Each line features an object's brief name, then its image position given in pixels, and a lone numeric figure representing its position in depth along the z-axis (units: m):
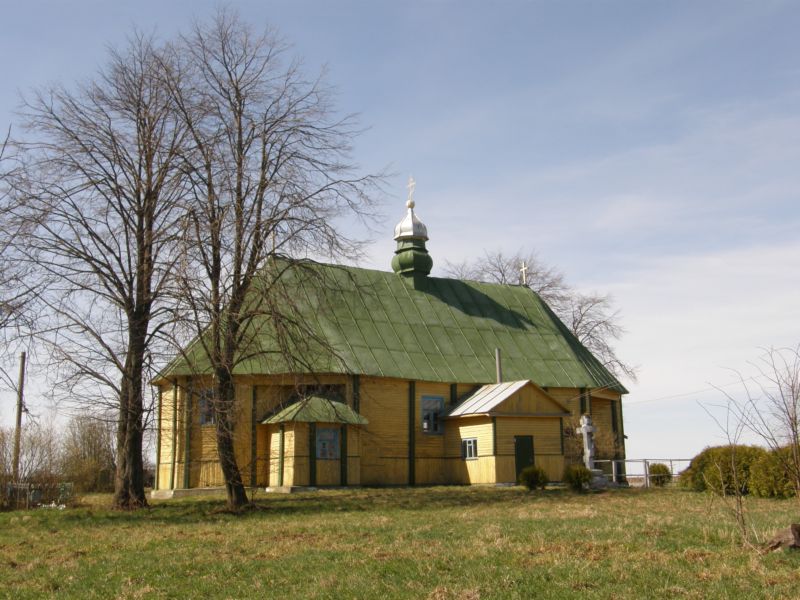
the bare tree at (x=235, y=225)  18.41
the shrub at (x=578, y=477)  23.62
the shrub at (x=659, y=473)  29.34
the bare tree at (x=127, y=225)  19.00
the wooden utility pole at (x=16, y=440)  21.26
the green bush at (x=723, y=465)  21.97
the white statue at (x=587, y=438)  26.34
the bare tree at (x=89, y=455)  23.27
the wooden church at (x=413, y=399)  26.45
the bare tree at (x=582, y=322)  44.25
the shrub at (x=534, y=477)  24.17
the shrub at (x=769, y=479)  20.62
